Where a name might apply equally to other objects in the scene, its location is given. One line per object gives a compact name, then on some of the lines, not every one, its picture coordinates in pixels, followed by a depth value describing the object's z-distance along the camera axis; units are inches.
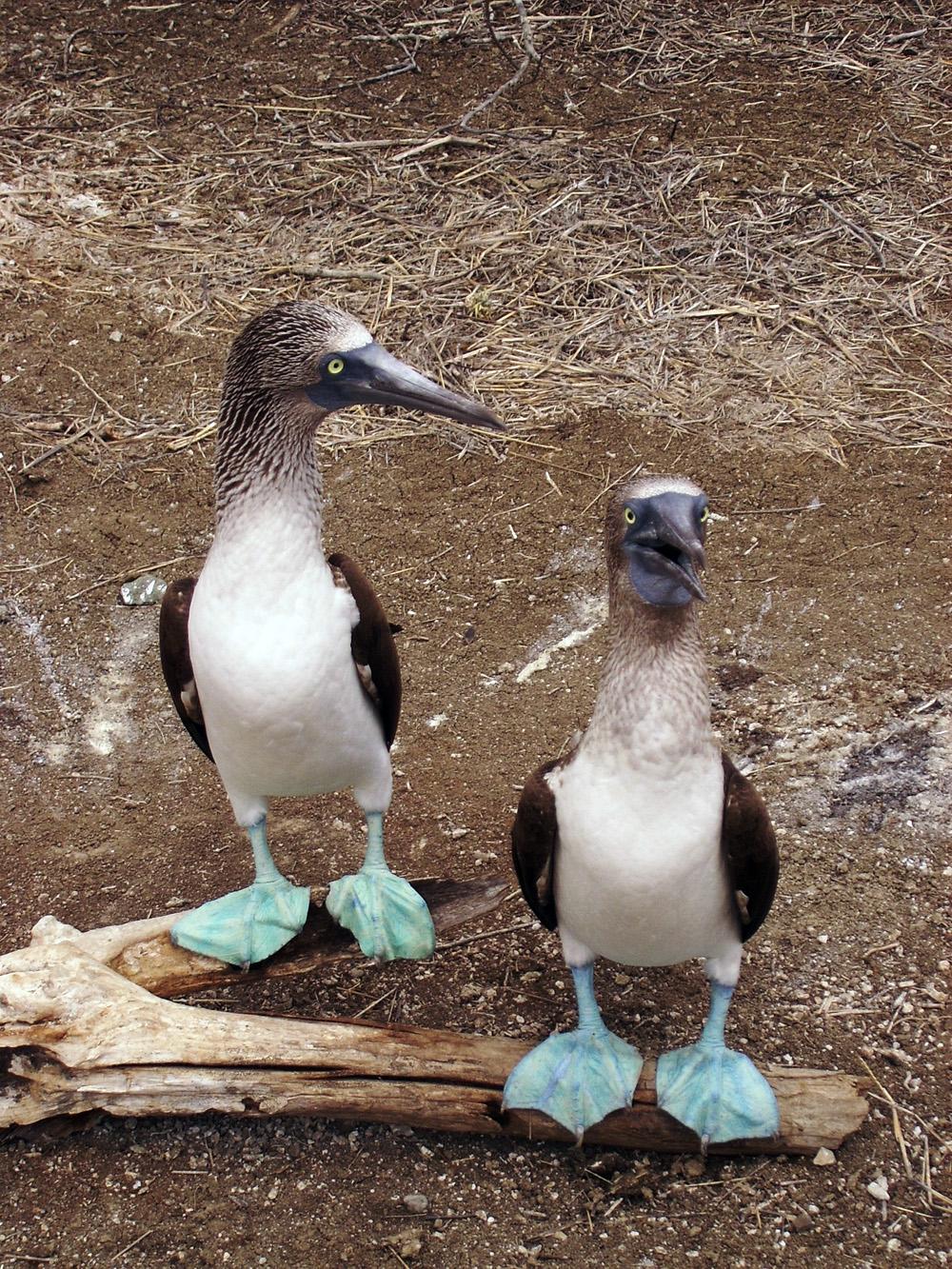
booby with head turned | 138.0
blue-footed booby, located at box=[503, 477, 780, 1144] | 118.2
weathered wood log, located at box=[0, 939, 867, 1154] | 131.4
